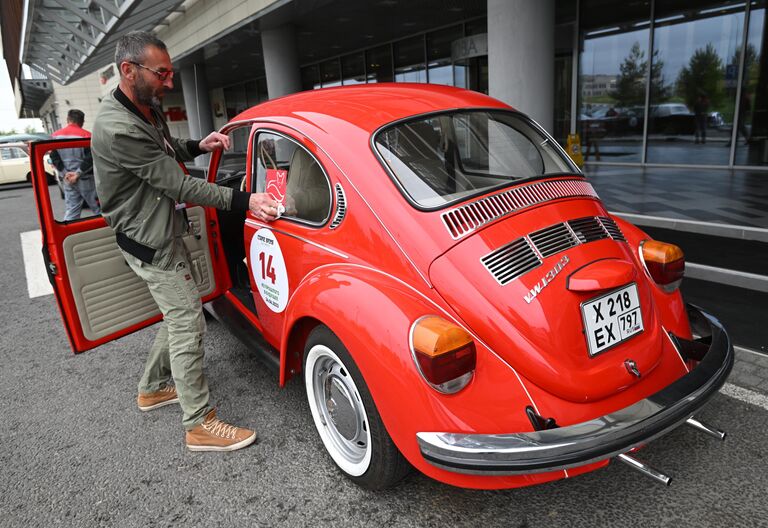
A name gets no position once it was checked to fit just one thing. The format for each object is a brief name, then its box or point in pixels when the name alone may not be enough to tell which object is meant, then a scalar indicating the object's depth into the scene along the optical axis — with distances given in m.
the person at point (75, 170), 7.75
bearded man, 2.54
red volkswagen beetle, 1.91
